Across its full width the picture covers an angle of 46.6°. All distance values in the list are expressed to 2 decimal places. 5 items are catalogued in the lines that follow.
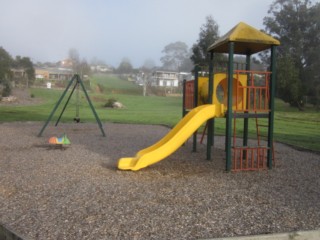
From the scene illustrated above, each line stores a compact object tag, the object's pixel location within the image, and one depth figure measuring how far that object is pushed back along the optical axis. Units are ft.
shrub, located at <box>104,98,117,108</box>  118.08
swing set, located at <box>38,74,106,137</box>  46.01
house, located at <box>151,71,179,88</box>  362.06
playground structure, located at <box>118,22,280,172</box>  26.76
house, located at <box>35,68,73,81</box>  326.85
